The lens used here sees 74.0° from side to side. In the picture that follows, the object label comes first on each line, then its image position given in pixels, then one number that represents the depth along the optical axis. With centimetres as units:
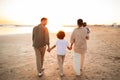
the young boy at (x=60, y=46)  303
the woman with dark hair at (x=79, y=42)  313
